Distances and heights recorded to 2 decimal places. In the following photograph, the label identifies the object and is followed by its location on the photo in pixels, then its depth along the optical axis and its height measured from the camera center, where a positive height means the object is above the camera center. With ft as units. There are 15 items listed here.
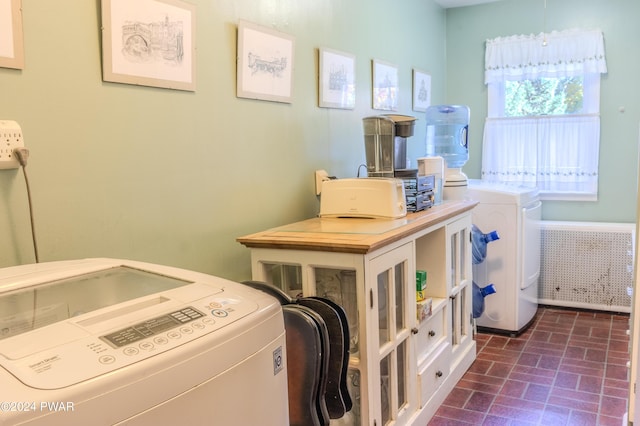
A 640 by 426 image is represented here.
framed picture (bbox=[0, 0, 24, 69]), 4.18 +1.11
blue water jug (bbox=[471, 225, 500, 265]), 11.10 -1.70
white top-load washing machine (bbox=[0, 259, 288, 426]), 2.17 -0.87
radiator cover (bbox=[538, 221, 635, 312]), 12.57 -2.57
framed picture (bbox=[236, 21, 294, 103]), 6.73 +1.42
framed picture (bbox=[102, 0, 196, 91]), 5.05 +1.32
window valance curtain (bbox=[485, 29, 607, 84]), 12.47 +2.70
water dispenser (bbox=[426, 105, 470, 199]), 12.15 +0.80
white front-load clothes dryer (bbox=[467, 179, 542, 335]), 11.37 -2.04
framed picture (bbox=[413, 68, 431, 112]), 12.30 +1.82
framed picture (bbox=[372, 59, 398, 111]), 10.27 +1.64
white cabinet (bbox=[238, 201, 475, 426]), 5.99 -1.59
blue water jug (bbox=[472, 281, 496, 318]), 11.15 -2.92
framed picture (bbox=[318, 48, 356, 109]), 8.44 +1.48
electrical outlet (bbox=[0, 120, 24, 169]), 4.16 +0.23
